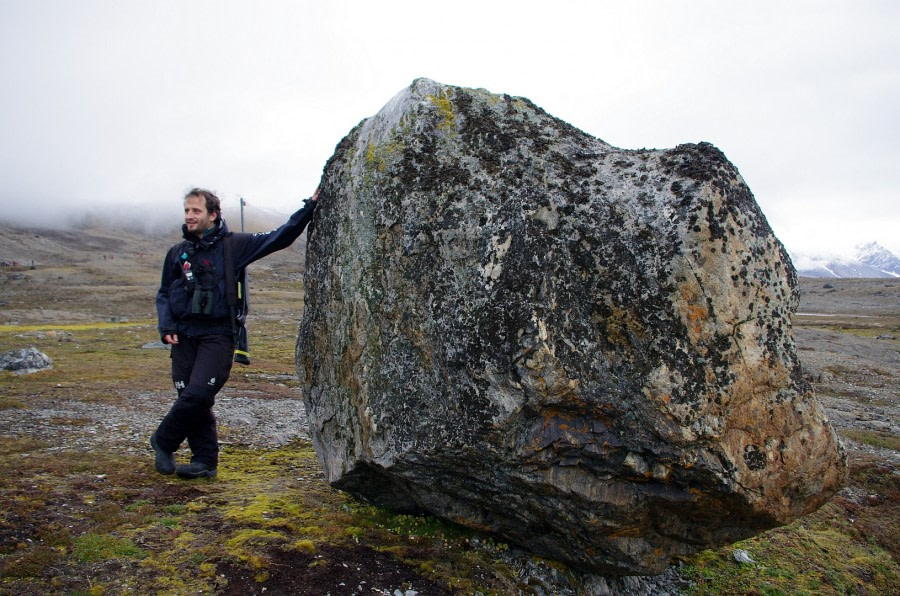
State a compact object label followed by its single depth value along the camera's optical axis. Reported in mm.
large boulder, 6941
